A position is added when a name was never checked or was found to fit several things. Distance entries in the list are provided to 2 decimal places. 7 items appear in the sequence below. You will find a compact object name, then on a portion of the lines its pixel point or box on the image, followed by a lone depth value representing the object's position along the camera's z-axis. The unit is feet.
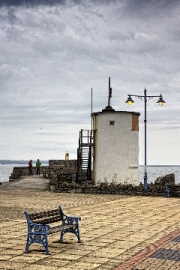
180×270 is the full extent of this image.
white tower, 96.63
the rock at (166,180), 92.27
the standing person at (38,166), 130.71
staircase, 101.48
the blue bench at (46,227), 31.73
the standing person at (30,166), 134.21
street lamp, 82.33
